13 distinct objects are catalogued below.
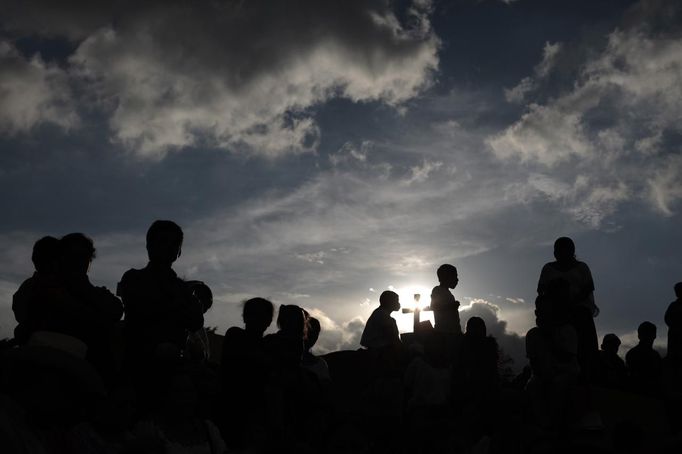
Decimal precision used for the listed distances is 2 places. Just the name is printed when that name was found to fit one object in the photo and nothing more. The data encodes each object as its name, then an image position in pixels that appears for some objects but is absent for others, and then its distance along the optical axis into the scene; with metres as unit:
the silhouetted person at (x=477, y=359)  9.64
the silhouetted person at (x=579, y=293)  9.20
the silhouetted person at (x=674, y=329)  10.81
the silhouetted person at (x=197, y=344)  6.62
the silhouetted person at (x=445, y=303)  10.68
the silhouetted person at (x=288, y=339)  6.52
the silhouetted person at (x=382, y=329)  10.16
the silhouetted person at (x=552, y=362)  7.25
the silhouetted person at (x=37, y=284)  5.36
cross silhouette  12.98
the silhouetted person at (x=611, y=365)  10.93
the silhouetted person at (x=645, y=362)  11.12
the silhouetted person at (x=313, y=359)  8.02
